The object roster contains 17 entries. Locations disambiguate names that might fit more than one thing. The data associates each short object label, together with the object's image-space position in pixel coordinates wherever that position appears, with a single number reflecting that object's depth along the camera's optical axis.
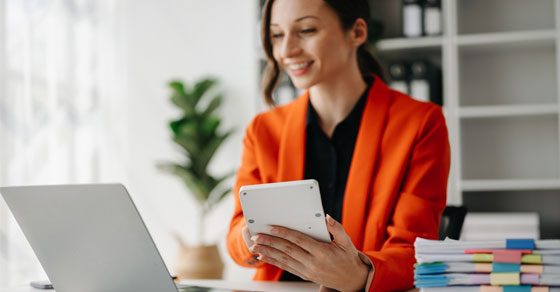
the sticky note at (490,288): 0.86
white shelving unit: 3.05
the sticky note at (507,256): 0.86
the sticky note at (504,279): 0.86
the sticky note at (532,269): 0.86
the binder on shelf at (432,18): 3.06
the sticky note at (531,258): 0.86
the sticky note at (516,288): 0.85
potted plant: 3.37
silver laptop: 1.02
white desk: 1.35
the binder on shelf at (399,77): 3.08
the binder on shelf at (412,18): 3.08
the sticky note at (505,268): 0.86
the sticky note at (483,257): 0.87
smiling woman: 1.48
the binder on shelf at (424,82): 3.04
